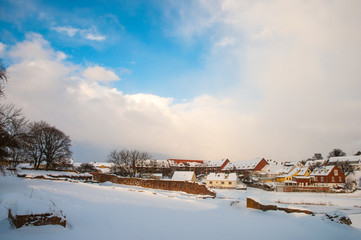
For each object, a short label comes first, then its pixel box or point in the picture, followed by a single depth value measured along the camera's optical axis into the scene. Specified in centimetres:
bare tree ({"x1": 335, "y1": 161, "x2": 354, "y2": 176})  7389
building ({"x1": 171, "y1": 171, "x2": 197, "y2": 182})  5328
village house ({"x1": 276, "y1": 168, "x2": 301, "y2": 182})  7362
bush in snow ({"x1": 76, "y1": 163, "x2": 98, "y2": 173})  9356
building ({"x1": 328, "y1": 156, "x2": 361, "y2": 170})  7969
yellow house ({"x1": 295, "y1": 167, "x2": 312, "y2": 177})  7241
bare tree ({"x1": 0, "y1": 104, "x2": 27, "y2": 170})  1598
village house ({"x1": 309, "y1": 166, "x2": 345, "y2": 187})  6556
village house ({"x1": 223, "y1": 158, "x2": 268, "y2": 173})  10031
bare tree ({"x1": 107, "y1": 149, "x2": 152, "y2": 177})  6122
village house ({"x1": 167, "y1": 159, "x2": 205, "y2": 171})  12112
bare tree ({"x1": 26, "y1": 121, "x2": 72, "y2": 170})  4564
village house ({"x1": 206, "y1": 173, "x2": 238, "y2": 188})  5728
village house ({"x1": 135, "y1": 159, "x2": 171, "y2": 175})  6450
